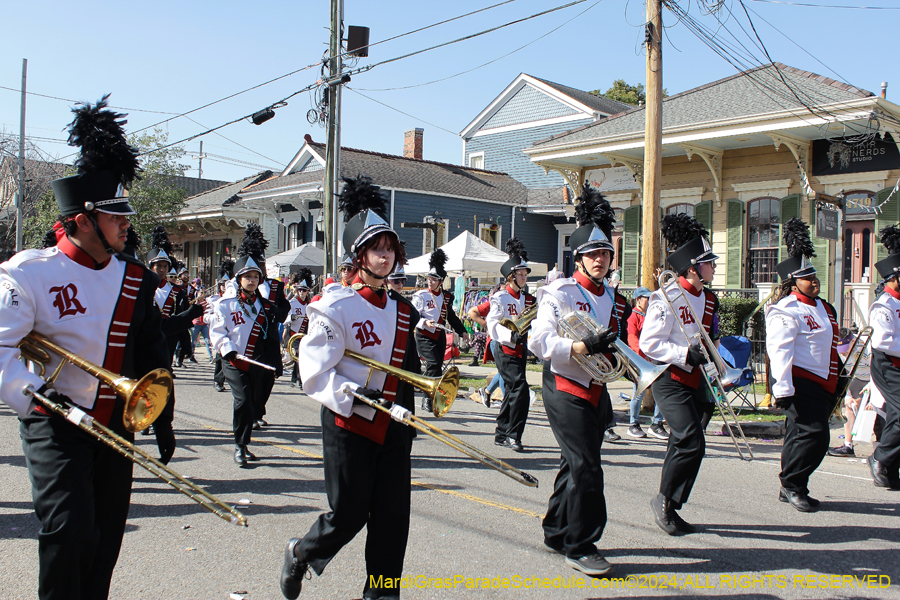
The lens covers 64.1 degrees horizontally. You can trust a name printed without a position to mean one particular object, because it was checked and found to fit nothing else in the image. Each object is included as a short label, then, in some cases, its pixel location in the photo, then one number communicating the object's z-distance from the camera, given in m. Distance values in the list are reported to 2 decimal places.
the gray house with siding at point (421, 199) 25.47
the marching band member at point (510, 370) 8.16
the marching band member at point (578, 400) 4.38
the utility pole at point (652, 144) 10.55
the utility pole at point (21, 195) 30.02
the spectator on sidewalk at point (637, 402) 9.30
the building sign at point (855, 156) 14.72
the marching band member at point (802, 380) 5.79
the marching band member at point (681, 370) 5.16
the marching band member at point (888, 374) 6.57
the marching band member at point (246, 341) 7.29
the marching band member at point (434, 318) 11.00
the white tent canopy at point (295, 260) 22.78
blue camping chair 9.92
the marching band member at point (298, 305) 13.34
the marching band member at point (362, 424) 3.52
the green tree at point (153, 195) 28.09
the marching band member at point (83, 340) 2.94
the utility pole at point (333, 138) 16.12
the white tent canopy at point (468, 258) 18.77
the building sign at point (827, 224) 11.31
